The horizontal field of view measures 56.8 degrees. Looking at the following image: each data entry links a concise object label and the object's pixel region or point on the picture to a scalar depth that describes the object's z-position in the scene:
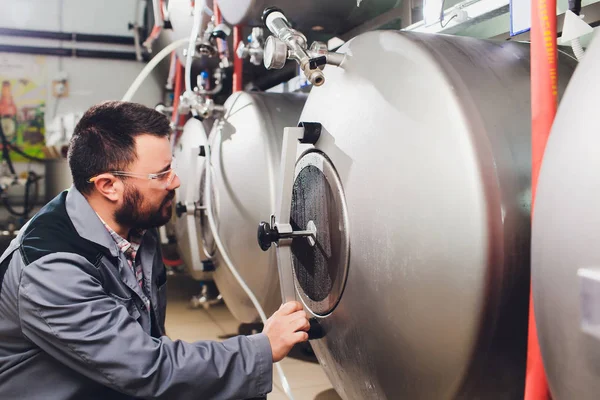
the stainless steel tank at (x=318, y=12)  1.62
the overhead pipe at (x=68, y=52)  3.95
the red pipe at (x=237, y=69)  2.04
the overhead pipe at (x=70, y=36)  3.94
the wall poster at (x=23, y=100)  3.97
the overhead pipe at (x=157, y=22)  2.92
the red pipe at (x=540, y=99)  0.69
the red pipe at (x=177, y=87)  2.81
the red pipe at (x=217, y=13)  2.00
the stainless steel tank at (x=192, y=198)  2.12
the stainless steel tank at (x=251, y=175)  1.63
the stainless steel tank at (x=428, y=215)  0.77
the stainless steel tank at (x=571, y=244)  0.58
